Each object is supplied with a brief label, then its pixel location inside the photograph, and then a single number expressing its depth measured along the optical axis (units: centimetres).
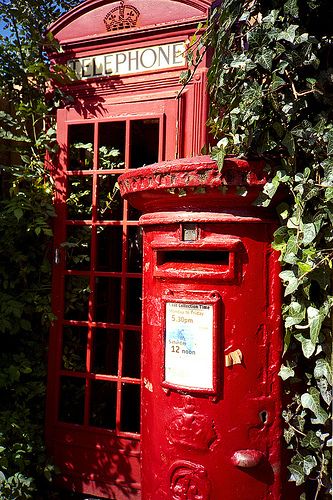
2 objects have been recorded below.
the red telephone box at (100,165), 293
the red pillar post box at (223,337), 177
